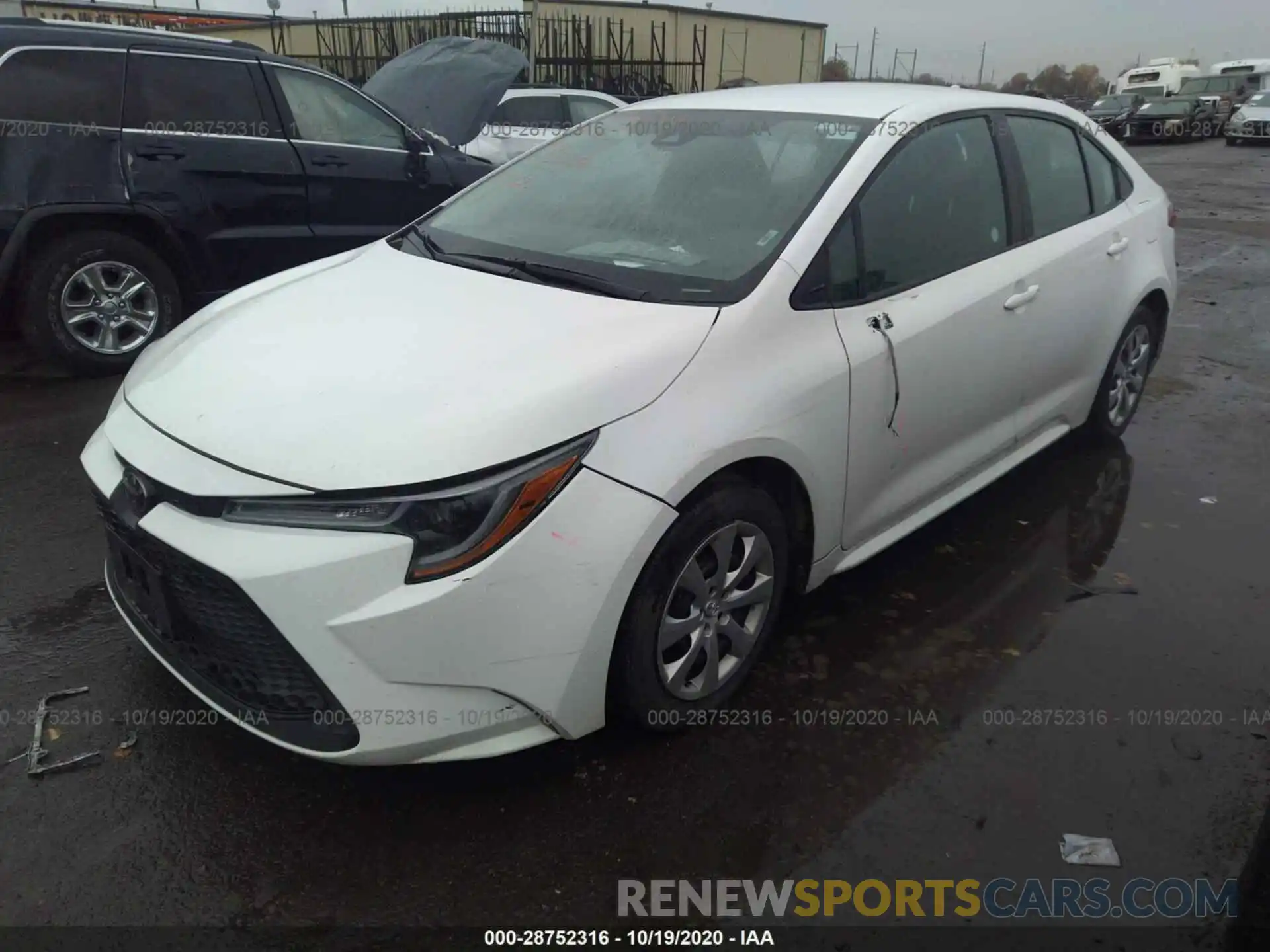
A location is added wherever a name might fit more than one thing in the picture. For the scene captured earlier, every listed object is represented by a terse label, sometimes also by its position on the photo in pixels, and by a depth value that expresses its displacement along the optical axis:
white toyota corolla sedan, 2.04
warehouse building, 25.84
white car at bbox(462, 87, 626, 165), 10.43
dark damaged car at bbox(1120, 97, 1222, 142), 29.08
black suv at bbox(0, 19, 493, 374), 4.97
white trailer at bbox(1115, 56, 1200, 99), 42.31
